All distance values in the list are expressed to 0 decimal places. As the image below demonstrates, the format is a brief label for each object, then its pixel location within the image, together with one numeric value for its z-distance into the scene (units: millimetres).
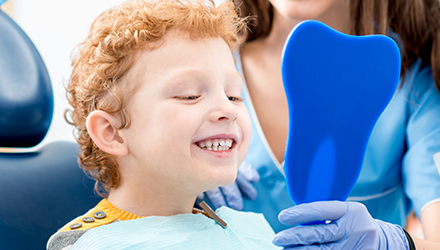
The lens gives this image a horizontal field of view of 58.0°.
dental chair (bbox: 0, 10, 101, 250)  1021
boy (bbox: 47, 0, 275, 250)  831
